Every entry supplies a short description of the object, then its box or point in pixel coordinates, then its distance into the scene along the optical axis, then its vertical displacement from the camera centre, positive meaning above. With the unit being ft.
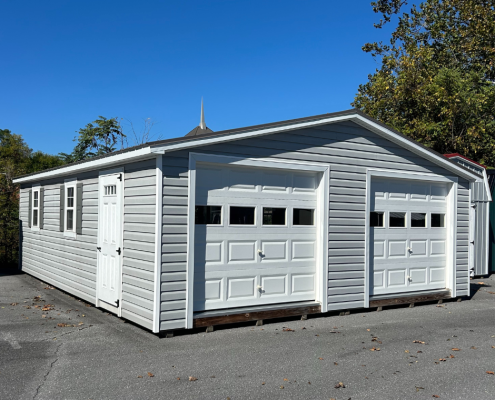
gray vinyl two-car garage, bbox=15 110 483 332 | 25.02 -1.13
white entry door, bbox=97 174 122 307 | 27.99 -2.12
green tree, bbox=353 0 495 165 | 71.15 +16.82
